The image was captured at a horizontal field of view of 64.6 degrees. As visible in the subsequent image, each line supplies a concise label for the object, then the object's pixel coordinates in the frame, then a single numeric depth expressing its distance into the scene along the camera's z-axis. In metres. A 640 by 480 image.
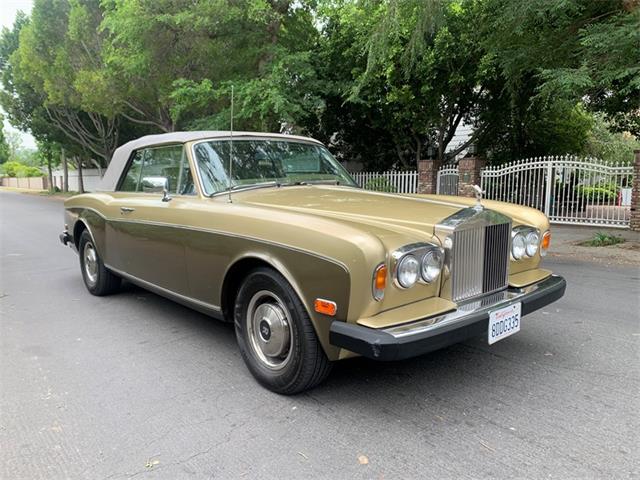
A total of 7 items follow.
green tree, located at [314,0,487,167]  11.32
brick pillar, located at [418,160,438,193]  15.20
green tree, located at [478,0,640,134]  8.61
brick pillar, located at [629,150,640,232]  11.29
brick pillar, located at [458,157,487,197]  14.26
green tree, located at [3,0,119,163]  20.00
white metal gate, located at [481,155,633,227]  12.48
